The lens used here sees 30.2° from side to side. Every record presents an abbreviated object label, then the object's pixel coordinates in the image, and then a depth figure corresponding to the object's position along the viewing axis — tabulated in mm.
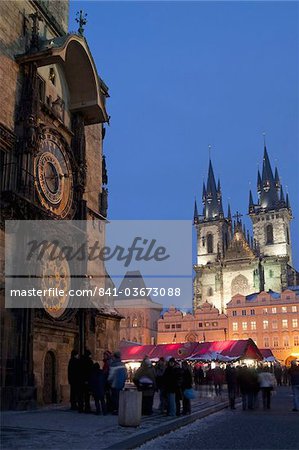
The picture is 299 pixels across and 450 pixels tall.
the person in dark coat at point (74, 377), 15938
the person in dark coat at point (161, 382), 16389
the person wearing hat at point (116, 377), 15414
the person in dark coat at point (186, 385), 16047
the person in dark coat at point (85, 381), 15484
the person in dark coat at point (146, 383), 15320
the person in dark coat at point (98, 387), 15148
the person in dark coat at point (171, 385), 15552
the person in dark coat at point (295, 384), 17766
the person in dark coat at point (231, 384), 19750
